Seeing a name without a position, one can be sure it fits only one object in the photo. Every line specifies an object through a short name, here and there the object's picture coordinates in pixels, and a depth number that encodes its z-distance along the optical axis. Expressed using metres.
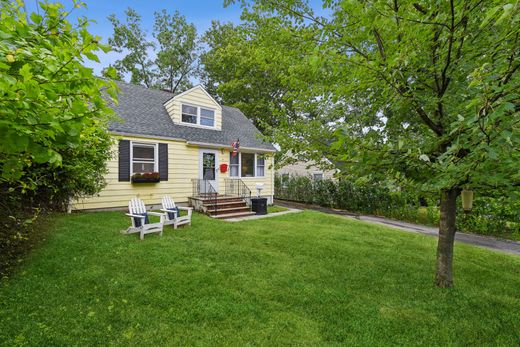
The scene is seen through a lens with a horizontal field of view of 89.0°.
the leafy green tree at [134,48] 22.33
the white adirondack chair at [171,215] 7.61
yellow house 9.75
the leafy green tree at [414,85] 2.24
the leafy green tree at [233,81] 22.15
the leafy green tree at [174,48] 23.58
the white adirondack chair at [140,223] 6.40
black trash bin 11.31
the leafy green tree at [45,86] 1.41
